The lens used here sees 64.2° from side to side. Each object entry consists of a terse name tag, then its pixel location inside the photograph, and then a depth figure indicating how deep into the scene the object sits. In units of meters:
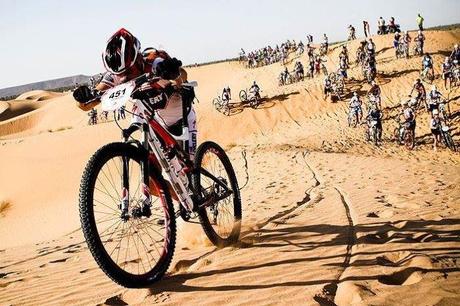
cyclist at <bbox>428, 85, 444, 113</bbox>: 12.91
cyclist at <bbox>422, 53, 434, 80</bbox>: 20.77
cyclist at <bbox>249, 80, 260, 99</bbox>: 23.56
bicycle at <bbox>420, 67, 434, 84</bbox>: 21.39
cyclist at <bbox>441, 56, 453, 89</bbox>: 19.66
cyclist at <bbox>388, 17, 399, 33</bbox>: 31.53
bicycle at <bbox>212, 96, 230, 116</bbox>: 23.12
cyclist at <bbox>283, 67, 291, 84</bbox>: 28.25
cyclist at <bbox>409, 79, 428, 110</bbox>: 17.14
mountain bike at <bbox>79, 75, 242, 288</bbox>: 2.41
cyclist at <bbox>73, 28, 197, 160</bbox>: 2.73
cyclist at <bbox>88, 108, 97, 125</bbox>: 32.88
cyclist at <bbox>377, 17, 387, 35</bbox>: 31.91
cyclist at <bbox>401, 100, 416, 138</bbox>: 13.46
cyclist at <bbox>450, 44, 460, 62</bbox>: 20.17
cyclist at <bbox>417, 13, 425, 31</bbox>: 24.94
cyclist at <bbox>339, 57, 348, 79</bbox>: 23.55
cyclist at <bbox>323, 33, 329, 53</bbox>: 30.25
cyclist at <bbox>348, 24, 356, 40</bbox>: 32.12
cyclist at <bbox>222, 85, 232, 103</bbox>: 23.20
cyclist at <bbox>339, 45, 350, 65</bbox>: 24.24
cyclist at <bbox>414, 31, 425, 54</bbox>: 25.41
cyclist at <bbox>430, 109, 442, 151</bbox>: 13.15
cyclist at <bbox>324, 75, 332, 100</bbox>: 22.56
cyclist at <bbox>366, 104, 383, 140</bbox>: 14.68
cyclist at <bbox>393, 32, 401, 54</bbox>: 25.83
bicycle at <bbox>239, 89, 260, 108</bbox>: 23.57
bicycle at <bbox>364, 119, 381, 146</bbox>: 14.85
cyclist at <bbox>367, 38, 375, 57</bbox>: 22.49
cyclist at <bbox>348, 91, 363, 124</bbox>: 17.86
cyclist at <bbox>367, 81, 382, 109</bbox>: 17.75
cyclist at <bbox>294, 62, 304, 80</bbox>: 27.64
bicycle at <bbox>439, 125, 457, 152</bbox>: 13.28
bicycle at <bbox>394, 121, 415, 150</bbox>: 13.85
